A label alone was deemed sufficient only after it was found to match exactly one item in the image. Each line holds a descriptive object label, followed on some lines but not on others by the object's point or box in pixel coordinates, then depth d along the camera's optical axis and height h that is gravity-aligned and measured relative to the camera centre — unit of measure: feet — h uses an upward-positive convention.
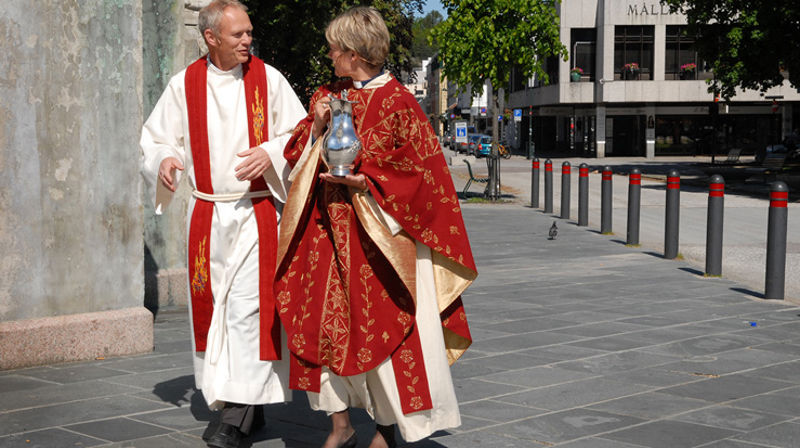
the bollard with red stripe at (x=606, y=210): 48.65 -3.83
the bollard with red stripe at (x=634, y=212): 43.62 -3.54
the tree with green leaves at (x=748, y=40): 88.48 +8.30
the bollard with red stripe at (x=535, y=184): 67.77 -3.67
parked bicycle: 164.02 -3.89
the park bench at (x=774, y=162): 107.96 -3.48
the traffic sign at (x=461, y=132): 136.15 -0.32
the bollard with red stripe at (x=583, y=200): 53.42 -3.70
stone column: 19.93 -1.01
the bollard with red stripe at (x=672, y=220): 38.55 -3.44
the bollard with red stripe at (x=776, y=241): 28.96 -3.23
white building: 180.34 +6.68
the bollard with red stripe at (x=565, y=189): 57.40 -3.36
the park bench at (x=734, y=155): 143.43 -3.61
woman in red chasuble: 12.67 -1.65
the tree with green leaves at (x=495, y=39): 69.87 +6.26
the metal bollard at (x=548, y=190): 62.54 -3.73
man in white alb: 14.23 -0.91
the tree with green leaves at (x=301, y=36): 75.46 +7.34
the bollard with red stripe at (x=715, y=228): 33.63 -3.28
